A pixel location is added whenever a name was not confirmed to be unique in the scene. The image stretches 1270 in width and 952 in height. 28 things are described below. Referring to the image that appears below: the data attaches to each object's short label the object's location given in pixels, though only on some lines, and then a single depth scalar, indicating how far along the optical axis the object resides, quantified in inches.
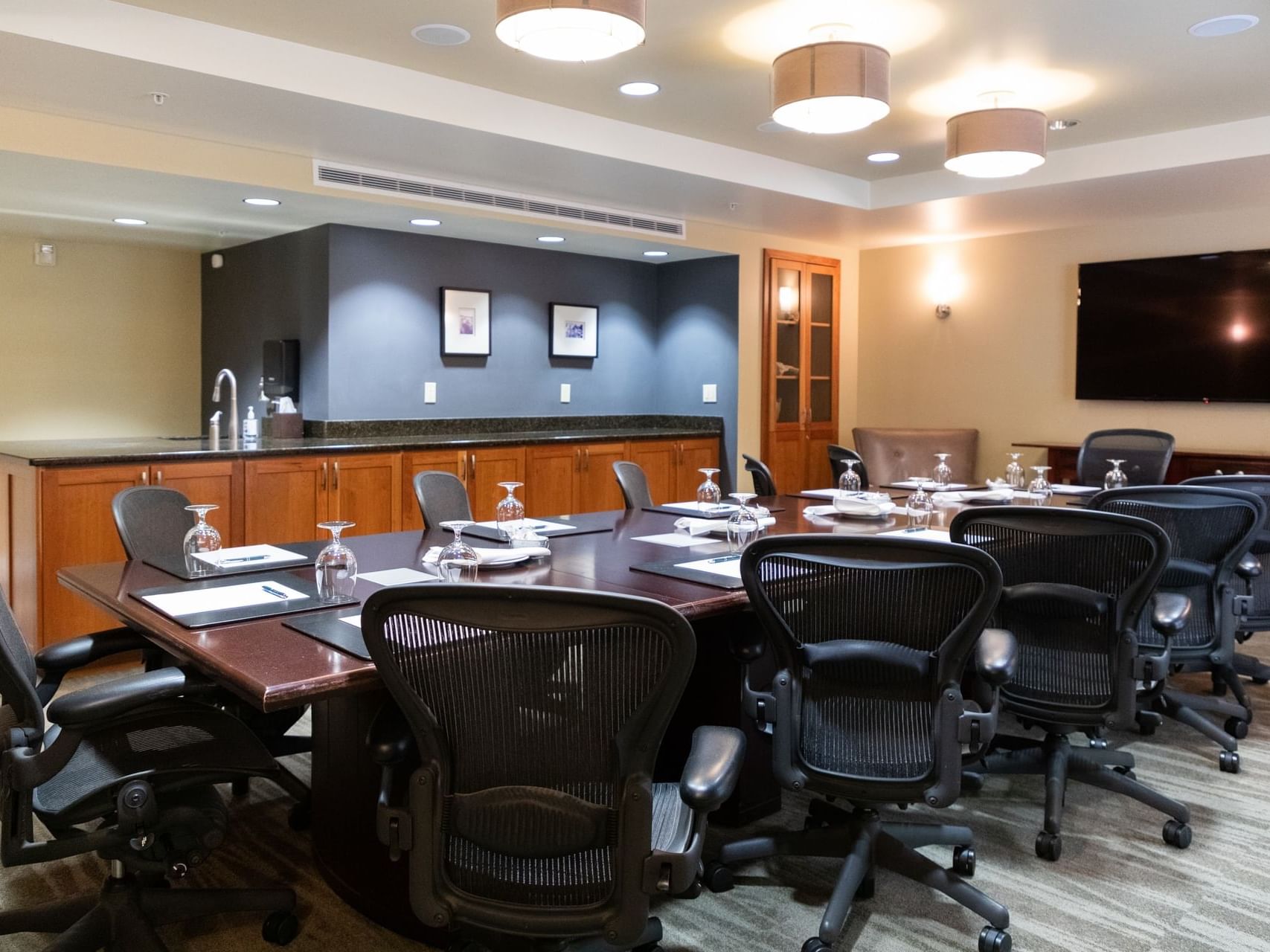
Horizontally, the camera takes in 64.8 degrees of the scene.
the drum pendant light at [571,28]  110.9
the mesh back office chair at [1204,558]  122.2
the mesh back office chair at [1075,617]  103.1
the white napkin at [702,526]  135.6
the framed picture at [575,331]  277.9
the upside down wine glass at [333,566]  93.1
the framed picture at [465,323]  252.4
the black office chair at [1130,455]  219.1
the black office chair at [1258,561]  148.6
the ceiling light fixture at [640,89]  172.2
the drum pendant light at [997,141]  170.1
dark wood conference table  71.8
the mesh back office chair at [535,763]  60.6
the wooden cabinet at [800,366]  290.2
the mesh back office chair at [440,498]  146.9
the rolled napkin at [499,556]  109.7
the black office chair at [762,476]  192.0
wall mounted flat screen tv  240.8
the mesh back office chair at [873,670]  81.1
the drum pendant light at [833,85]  142.1
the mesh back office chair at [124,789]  73.7
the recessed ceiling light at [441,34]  145.1
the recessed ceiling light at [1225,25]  141.6
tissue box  230.4
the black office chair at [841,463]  233.3
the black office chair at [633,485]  170.2
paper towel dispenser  239.9
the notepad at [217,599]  88.7
